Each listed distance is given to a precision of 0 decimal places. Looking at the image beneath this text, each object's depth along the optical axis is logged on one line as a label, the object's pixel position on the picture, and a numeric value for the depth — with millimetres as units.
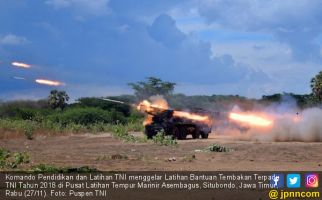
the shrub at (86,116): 73031
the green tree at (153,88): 89625
